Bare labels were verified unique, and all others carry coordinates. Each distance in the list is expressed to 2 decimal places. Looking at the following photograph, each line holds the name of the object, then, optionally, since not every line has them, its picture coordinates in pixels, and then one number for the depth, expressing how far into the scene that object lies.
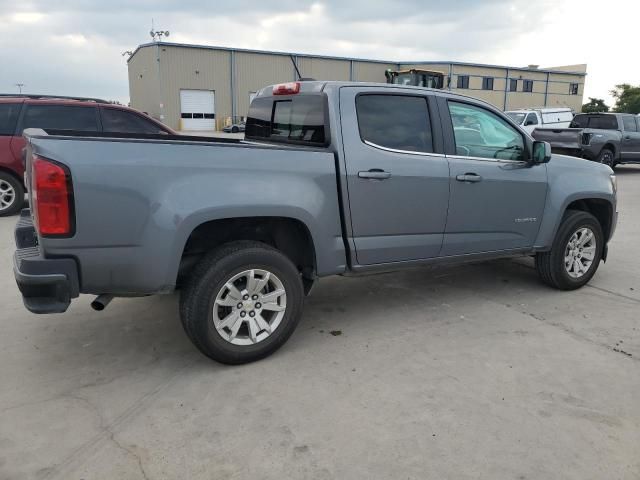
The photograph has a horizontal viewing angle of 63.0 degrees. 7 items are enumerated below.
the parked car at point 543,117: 19.23
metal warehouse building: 40.47
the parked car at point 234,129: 35.62
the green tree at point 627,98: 60.31
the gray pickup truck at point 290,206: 2.90
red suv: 8.23
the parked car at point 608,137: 14.72
